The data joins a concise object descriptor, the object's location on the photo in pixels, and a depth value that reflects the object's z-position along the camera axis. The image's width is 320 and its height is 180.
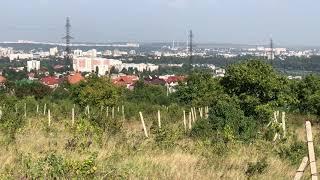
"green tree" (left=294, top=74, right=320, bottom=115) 30.98
